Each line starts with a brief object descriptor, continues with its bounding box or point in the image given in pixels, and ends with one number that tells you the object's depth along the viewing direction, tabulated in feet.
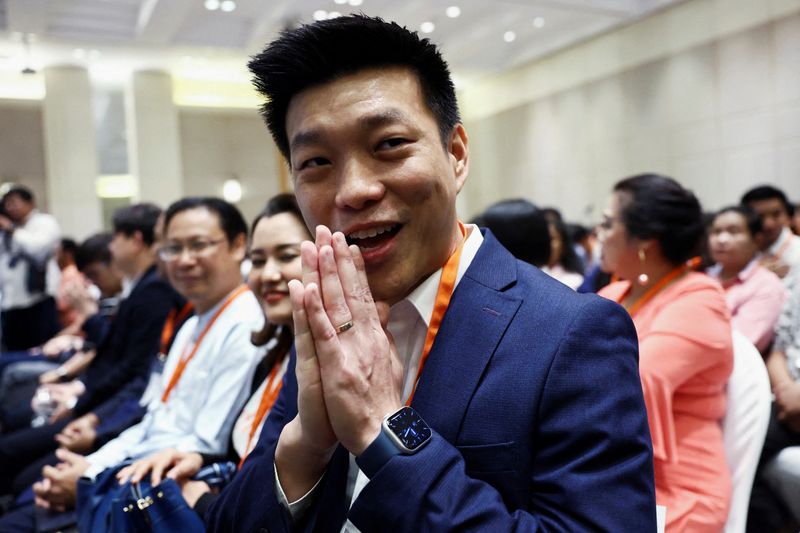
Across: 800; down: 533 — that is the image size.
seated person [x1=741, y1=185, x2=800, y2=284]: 13.24
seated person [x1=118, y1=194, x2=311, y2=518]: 6.31
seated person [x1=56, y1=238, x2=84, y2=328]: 18.28
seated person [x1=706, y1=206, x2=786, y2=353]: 10.01
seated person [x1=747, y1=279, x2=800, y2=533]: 6.21
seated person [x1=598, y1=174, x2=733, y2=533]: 5.21
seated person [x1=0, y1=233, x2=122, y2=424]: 12.34
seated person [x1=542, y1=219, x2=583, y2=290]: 14.79
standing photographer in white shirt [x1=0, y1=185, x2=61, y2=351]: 18.74
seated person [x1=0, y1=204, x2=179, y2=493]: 10.00
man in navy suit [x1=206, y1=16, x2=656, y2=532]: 2.79
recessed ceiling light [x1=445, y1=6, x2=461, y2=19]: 28.15
